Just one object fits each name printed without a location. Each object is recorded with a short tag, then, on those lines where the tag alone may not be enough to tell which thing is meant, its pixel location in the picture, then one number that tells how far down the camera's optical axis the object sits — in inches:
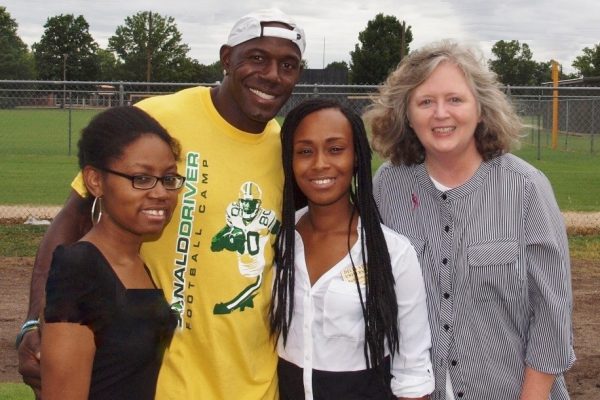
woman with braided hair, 106.3
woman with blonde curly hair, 109.8
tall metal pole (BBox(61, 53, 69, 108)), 2239.2
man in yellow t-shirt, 109.0
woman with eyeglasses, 86.4
